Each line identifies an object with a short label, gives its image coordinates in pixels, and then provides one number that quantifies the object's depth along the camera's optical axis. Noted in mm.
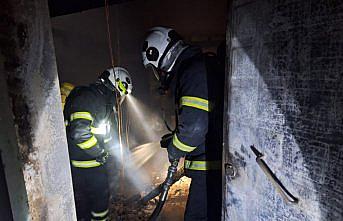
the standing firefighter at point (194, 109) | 2242
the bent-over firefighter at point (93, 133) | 3057
